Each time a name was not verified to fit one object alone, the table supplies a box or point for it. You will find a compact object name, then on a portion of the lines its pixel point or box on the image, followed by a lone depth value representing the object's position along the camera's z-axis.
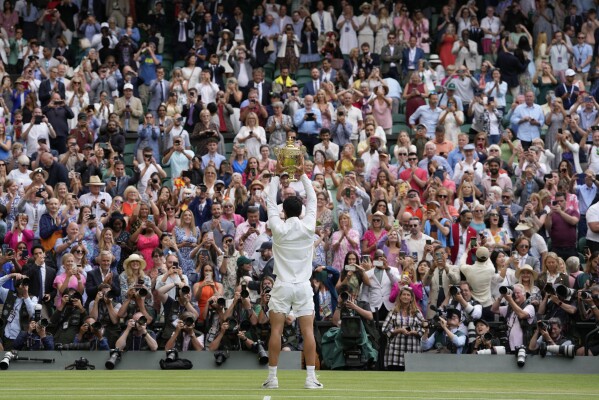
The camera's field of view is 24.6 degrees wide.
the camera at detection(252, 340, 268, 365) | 17.80
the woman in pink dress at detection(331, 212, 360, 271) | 20.92
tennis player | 13.41
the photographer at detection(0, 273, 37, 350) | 18.78
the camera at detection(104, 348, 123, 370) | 17.58
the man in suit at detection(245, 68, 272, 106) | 26.67
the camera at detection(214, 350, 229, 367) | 17.86
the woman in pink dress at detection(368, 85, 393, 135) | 26.05
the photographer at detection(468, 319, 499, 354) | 18.19
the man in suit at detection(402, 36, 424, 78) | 28.30
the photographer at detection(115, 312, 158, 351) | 18.30
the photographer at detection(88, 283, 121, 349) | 18.66
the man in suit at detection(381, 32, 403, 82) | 28.05
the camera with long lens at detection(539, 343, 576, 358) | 17.55
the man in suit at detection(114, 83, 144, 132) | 26.09
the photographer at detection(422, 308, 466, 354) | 18.33
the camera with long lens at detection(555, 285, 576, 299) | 18.33
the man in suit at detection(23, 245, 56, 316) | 20.11
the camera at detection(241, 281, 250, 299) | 18.38
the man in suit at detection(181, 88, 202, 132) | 25.64
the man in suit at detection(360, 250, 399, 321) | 19.77
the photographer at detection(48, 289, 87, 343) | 18.69
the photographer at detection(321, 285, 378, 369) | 18.41
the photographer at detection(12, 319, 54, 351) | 18.50
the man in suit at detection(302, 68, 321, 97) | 26.70
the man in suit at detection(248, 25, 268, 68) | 28.47
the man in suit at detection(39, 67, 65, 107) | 26.06
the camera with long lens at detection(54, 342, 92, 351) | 18.28
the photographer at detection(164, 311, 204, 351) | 18.42
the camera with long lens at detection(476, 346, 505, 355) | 18.00
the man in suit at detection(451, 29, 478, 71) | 28.56
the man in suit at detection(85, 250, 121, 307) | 19.70
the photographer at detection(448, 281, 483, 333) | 18.70
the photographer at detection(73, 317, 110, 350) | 18.47
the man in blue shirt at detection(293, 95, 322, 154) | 25.08
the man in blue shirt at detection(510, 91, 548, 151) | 25.92
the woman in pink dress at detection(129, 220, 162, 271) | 20.97
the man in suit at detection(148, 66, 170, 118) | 26.41
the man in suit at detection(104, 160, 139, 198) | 23.38
